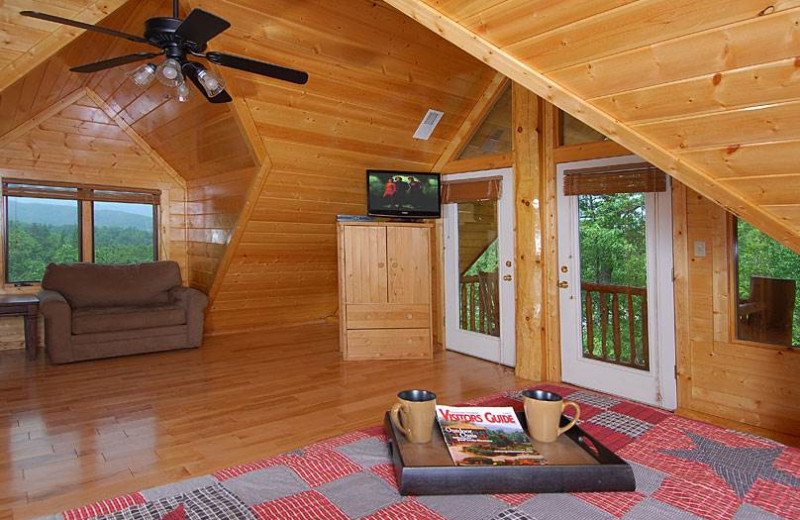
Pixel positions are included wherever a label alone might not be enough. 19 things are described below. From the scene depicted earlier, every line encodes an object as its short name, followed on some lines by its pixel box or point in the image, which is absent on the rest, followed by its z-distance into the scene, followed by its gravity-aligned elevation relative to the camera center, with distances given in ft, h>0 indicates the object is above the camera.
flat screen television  16.19 +2.22
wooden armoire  15.87 -0.78
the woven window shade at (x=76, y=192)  16.88 +2.79
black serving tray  2.85 -1.21
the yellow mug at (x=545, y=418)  3.44 -1.05
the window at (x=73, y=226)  17.31 +1.65
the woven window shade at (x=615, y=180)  11.18 +1.83
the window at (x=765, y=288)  9.56 -0.62
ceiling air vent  15.48 +4.24
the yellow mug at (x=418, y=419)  3.38 -1.02
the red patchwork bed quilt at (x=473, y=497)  2.66 -1.27
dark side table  15.07 -1.09
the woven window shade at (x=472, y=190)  15.21 +2.23
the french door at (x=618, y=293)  11.35 -0.78
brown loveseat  15.25 -1.23
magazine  3.08 -1.16
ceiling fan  7.36 +3.43
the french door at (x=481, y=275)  15.06 -0.38
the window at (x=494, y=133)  15.20 +3.92
